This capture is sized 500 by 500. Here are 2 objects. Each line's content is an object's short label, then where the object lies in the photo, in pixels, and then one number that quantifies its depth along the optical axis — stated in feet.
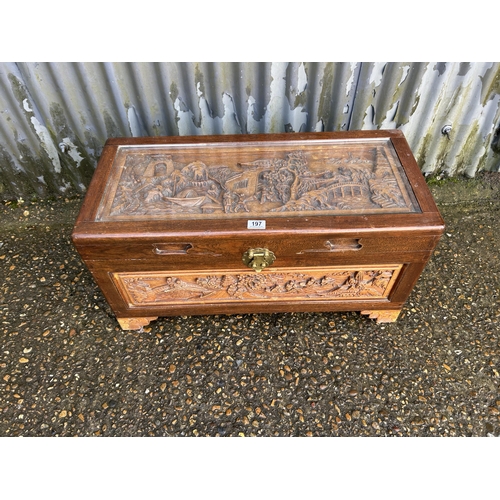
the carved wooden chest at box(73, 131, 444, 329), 5.23
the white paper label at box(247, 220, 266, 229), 5.18
